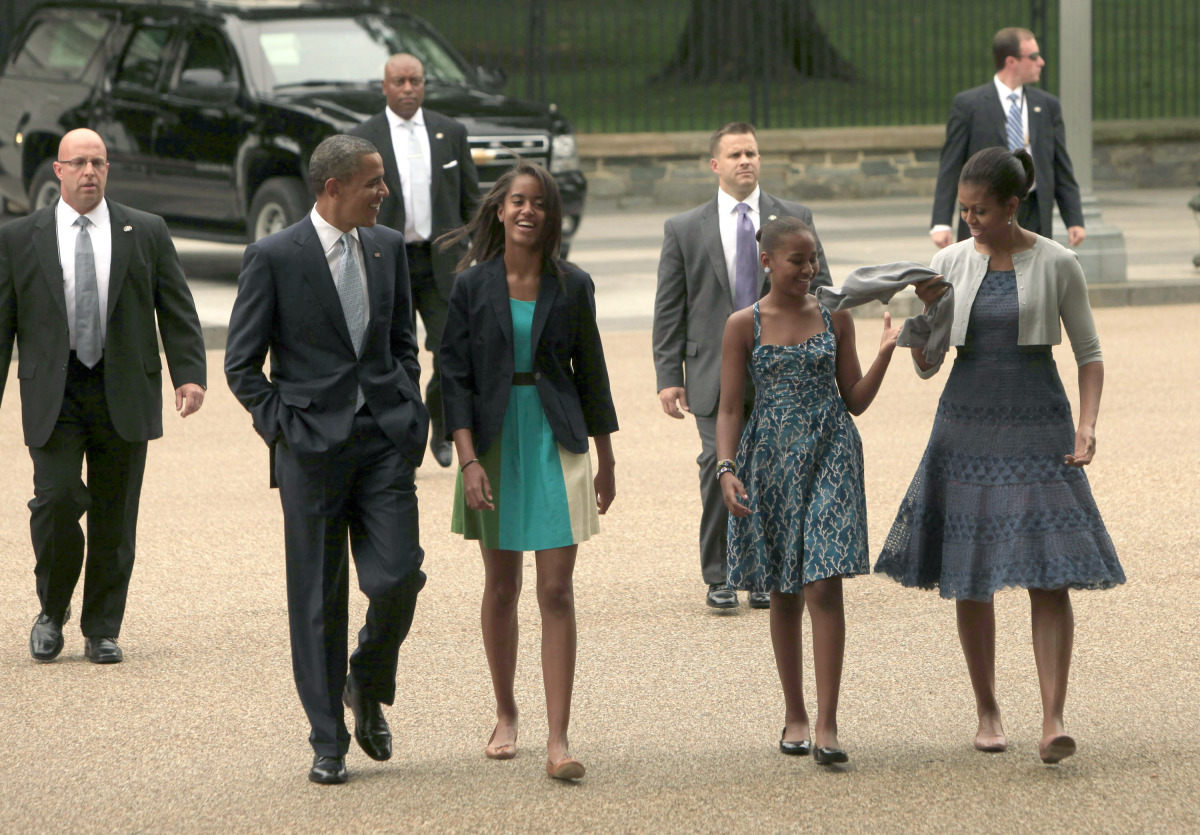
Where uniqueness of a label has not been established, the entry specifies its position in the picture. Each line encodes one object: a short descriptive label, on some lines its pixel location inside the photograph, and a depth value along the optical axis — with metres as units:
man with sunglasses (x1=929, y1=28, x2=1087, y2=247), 22.06
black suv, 29.22
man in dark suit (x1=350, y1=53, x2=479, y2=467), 18.53
